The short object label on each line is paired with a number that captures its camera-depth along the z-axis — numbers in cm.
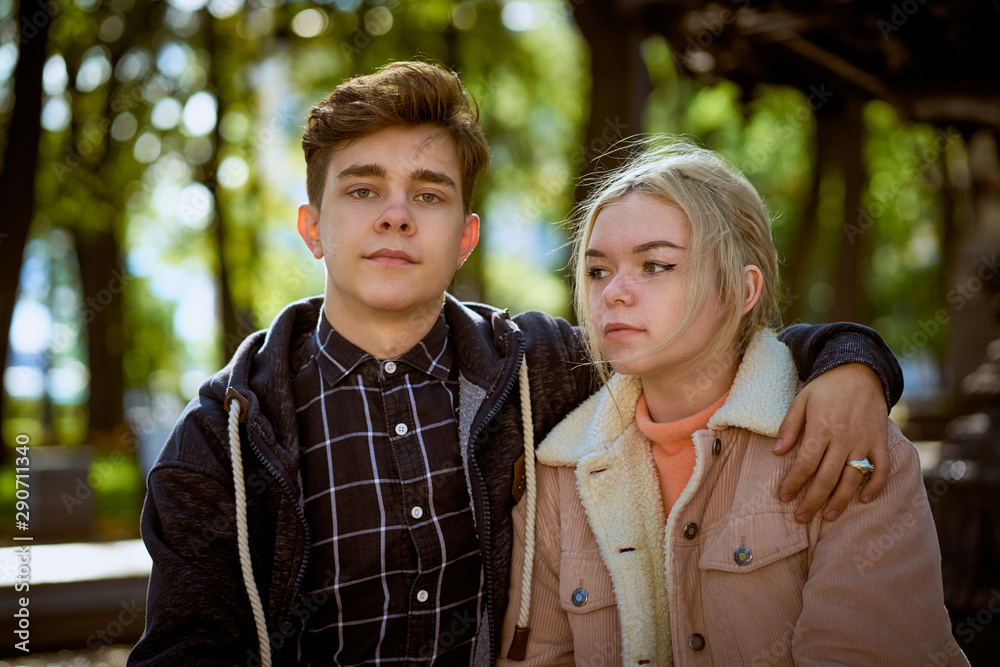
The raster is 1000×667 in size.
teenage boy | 265
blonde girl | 229
